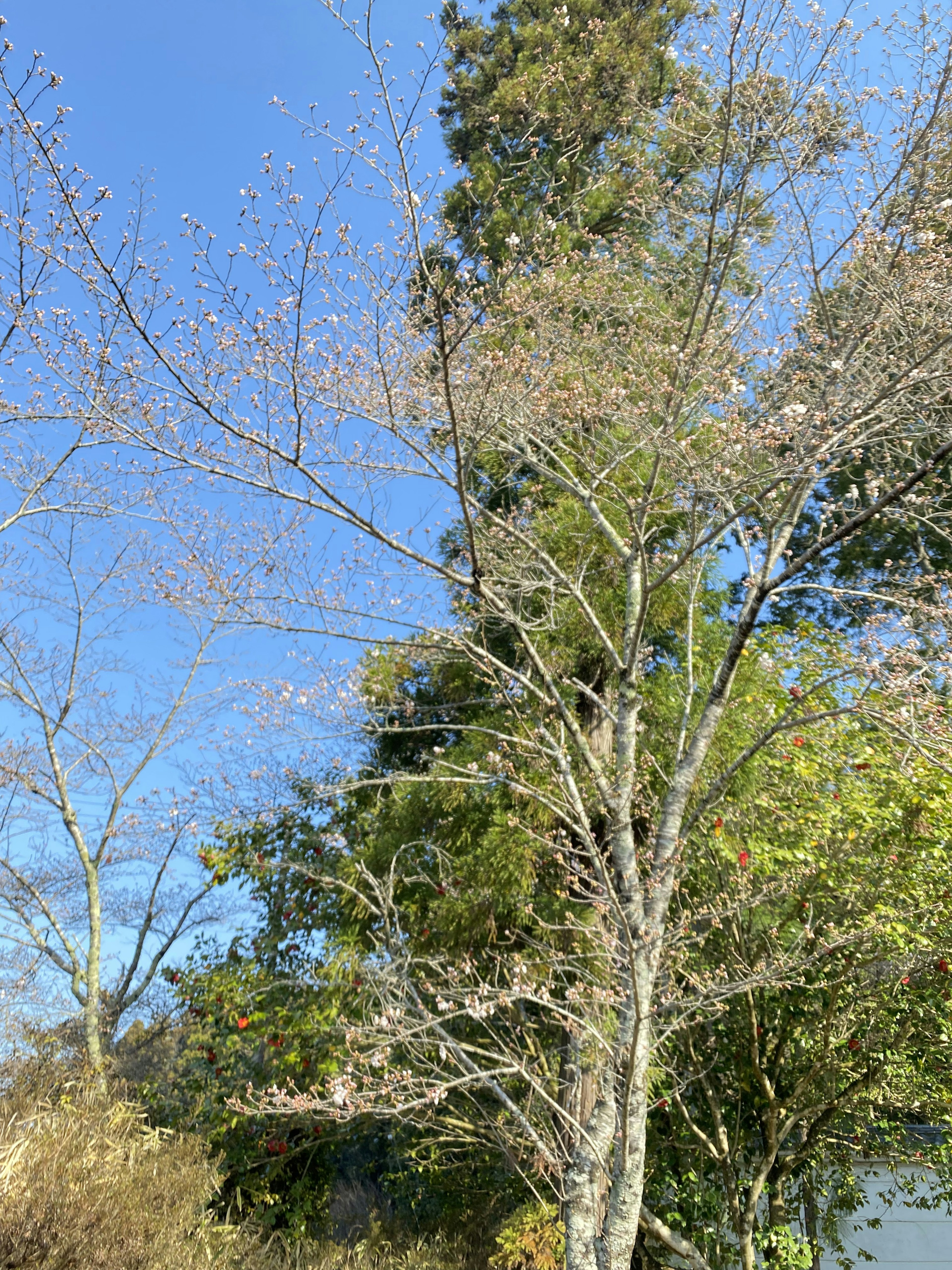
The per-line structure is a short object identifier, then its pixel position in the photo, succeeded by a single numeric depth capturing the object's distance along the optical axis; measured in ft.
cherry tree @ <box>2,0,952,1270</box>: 14.80
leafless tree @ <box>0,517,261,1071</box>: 32.71
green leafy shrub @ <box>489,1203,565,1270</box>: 21.71
